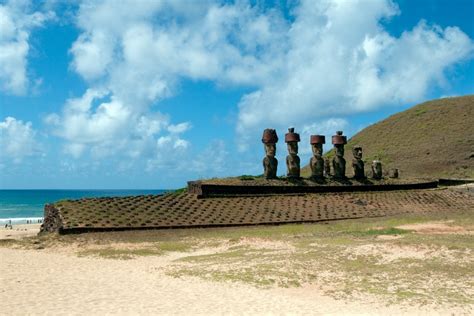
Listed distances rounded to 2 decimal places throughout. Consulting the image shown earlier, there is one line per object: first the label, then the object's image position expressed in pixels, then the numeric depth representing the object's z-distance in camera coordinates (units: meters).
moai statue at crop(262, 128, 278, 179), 30.80
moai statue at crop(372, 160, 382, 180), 37.05
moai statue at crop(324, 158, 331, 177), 35.59
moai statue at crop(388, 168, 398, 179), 40.01
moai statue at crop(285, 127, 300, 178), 31.73
